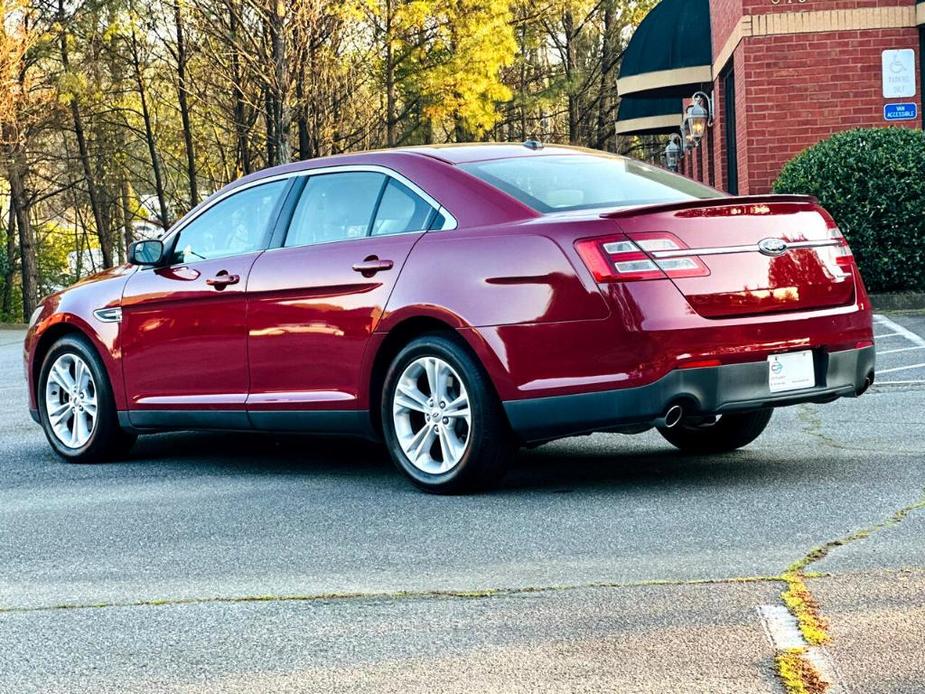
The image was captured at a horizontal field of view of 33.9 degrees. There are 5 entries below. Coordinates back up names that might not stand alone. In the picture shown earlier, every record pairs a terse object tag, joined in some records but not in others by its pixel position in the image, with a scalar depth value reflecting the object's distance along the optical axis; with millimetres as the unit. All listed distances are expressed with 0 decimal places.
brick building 19469
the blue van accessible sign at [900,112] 19516
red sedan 6242
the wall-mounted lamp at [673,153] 34606
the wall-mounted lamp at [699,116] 24859
